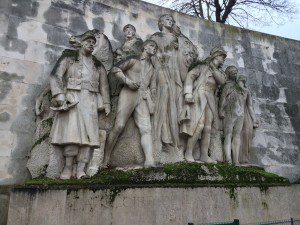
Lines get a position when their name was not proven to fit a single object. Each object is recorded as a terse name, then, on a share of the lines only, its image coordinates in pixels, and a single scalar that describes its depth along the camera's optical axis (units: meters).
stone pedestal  4.48
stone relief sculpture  5.08
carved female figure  5.85
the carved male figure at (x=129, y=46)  6.13
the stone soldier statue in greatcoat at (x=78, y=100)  5.00
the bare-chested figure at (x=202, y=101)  5.95
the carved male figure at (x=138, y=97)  5.48
